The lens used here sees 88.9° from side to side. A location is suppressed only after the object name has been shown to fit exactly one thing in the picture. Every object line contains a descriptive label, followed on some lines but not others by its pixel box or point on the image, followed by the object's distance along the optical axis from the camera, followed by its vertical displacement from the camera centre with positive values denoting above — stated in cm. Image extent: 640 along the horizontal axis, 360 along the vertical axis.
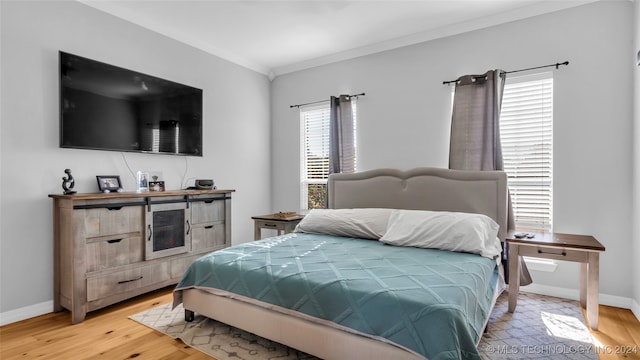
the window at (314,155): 466 +30
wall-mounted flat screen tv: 286 +66
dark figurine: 271 -6
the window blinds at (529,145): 318 +31
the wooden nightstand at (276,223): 388 -57
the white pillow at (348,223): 308 -46
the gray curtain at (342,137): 429 +51
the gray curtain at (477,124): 327 +54
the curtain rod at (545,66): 303 +105
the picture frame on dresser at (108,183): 300 -7
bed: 156 -60
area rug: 207 -113
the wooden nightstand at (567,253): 240 -61
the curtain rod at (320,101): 422 +105
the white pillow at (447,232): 254 -47
